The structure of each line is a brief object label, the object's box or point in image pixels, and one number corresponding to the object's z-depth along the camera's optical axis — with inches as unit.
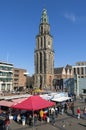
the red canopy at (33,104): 427.4
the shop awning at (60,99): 673.1
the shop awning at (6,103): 519.6
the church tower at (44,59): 2173.9
